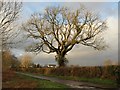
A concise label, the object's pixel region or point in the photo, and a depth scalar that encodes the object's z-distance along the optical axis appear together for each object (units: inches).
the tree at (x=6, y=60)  717.1
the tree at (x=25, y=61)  1720.6
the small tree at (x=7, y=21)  516.6
